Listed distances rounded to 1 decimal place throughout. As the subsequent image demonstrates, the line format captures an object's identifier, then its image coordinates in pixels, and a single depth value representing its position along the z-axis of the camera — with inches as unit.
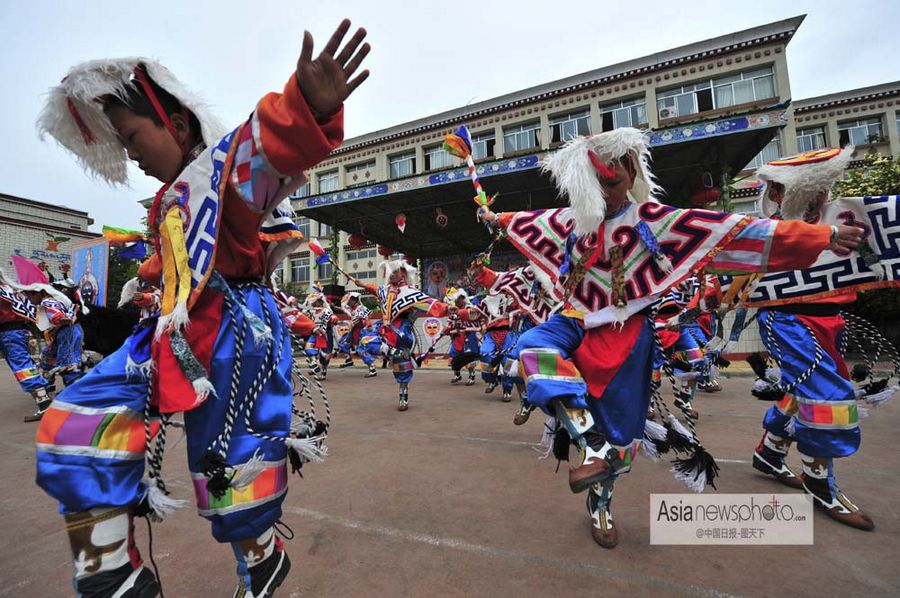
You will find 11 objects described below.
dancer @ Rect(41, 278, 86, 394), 266.2
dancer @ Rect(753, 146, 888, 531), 94.3
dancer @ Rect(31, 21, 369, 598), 44.1
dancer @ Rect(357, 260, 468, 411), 239.9
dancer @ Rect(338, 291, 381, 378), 408.5
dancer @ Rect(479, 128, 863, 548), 71.9
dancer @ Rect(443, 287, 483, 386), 313.0
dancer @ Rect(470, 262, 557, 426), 172.7
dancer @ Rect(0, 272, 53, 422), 244.4
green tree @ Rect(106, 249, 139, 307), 928.9
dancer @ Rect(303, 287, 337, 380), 393.4
